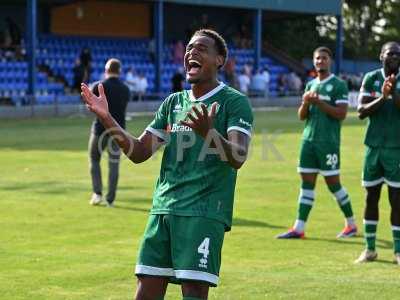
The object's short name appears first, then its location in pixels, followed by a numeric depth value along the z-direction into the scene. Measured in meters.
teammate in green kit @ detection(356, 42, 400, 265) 8.94
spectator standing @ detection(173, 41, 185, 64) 44.53
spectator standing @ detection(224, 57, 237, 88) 43.06
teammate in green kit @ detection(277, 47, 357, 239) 10.49
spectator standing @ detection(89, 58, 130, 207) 12.87
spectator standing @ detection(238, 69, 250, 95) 42.69
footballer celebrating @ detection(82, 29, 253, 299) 5.12
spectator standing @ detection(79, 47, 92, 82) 37.62
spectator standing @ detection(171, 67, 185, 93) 39.62
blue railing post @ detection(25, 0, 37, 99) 35.00
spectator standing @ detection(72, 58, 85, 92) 37.31
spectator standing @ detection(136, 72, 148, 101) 38.56
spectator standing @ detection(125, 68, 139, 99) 37.88
